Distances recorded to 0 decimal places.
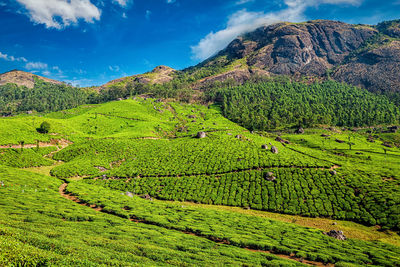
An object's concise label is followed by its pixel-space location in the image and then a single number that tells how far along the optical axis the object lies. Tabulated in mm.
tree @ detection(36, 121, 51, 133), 104500
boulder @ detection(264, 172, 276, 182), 69562
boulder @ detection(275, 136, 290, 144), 142875
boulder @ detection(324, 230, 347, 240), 41422
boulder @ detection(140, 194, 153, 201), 62525
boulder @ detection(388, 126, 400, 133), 186475
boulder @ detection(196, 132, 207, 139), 125500
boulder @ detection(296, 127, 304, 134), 190150
